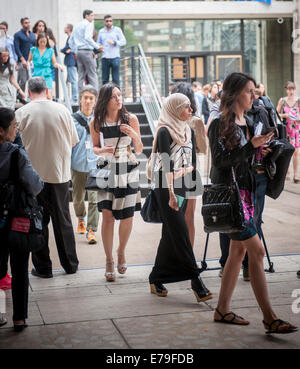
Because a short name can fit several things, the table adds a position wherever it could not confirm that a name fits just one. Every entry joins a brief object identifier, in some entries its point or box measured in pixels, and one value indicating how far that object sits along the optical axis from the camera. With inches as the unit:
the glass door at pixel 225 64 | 1101.1
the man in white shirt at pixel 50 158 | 258.8
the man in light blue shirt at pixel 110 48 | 611.5
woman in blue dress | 502.6
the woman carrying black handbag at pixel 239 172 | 176.6
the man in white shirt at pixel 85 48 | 557.6
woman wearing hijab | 216.7
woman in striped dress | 248.1
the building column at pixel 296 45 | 1067.9
